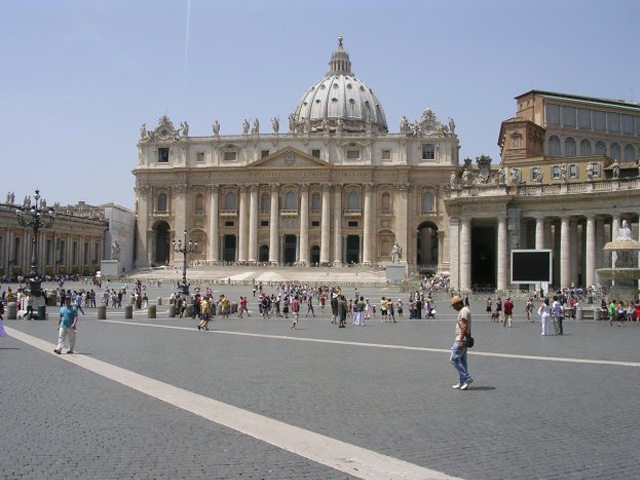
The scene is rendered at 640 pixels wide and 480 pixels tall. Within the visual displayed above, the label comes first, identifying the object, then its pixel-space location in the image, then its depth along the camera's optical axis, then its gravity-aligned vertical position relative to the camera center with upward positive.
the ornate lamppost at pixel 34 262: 32.16 +0.44
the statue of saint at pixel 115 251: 75.50 +2.35
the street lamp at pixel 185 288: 43.29 -0.78
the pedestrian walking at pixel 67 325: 16.06 -1.14
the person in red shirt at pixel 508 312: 25.64 -1.13
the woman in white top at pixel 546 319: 22.38 -1.18
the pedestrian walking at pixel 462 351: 11.73 -1.15
